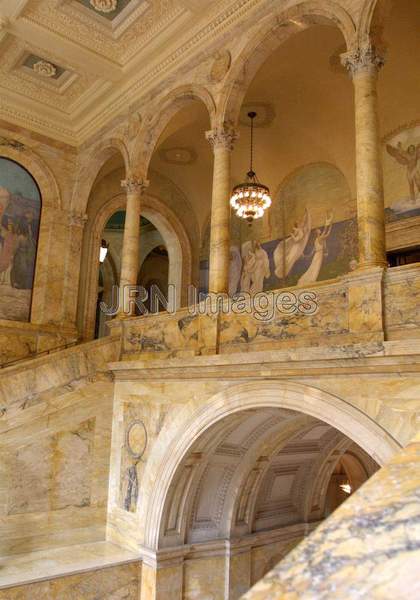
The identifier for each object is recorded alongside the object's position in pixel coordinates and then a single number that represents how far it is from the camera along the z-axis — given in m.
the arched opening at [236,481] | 7.07
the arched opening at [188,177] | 12.99
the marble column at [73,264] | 12.07
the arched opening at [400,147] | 9.60
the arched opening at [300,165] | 10.16
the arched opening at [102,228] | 12.55
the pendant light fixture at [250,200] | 10.46
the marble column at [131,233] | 9.70
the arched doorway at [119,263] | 18.16
